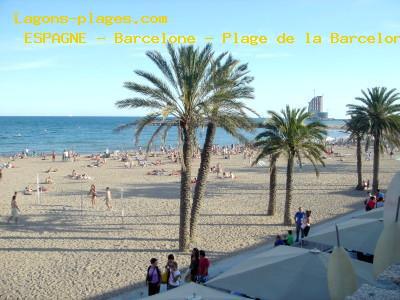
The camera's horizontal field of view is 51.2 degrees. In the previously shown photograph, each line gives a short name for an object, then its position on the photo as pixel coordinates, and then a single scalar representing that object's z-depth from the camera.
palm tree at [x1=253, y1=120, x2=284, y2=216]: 15.88
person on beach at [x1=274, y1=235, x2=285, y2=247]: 11.41
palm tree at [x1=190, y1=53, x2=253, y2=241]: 13.00
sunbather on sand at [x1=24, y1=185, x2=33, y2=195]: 24.09
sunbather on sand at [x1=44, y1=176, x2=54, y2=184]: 28.37
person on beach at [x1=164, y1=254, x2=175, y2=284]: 9.01
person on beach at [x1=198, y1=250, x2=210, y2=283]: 9.45
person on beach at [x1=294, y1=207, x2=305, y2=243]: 13.62
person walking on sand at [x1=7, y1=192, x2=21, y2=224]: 16.36
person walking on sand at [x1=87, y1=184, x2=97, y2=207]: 19.92
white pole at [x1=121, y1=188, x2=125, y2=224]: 17.08
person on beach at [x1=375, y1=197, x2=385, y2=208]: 15.75
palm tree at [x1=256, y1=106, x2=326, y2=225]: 15.84
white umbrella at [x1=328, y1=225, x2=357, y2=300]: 6.43
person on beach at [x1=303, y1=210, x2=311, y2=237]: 13.46
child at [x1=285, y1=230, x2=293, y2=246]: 11.59
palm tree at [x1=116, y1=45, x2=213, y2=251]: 12.83
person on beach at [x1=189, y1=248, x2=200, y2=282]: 9.45
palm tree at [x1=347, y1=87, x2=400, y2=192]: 21.17
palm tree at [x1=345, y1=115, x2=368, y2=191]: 21.64
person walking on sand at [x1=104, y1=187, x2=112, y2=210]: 19.21
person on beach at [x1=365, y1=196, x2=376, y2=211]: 15.51
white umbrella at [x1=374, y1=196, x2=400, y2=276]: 6.85
